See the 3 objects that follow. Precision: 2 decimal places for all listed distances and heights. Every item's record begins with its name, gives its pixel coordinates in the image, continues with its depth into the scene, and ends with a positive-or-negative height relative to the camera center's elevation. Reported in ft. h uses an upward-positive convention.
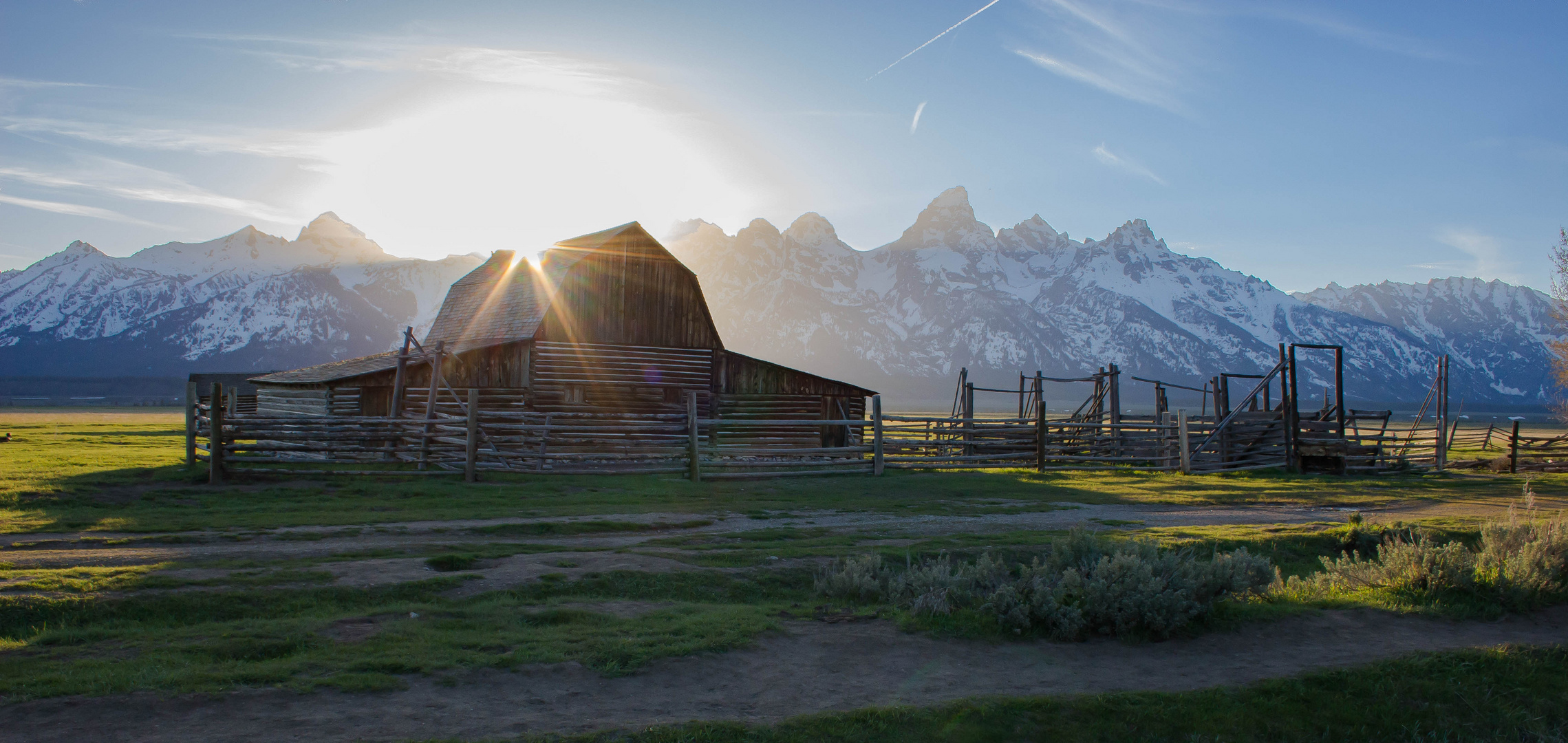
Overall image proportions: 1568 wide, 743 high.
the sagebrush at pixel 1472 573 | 27.81 -6.30
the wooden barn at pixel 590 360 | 84.79 +3.27
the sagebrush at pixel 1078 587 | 24.03 -6.10
